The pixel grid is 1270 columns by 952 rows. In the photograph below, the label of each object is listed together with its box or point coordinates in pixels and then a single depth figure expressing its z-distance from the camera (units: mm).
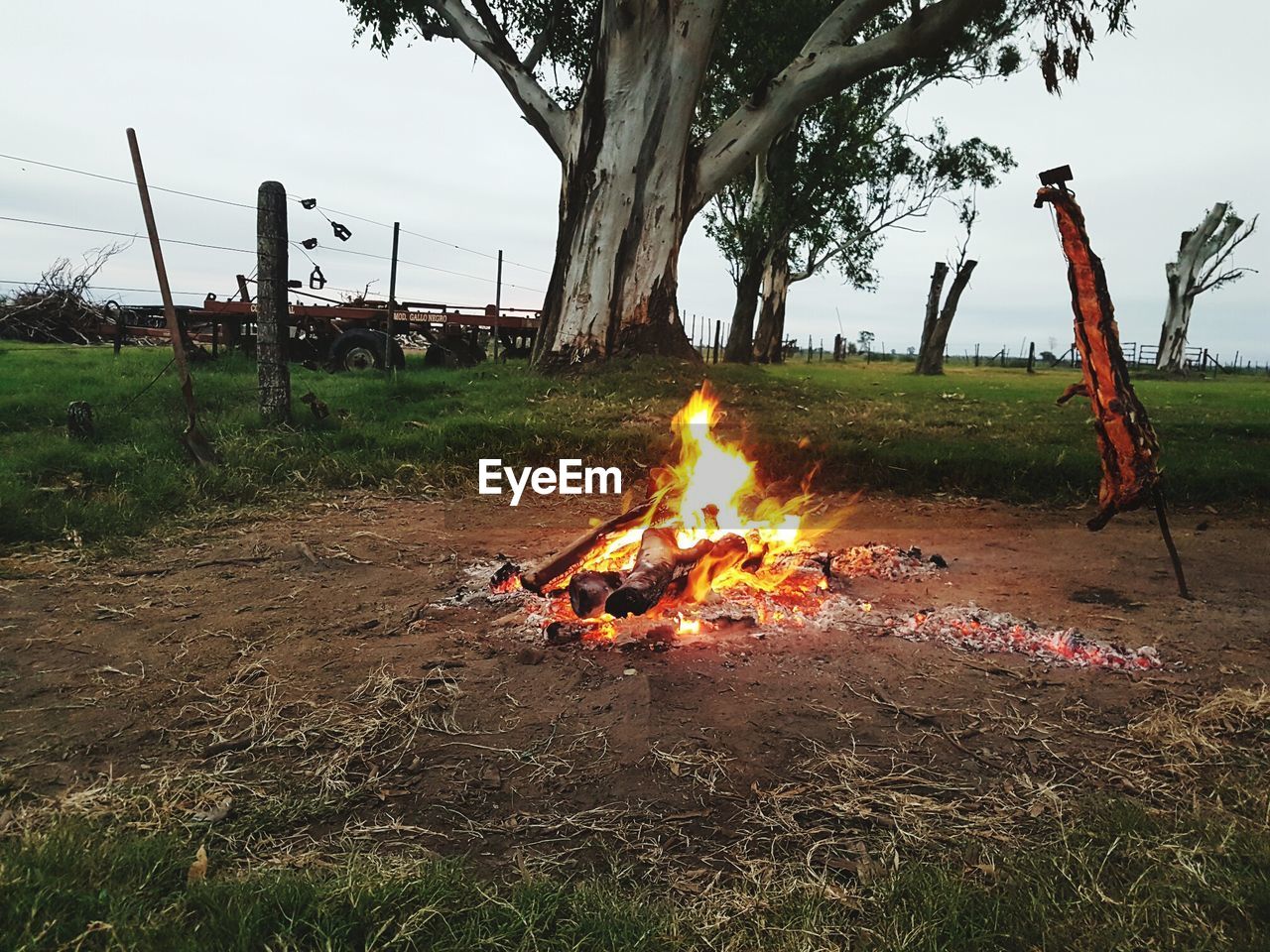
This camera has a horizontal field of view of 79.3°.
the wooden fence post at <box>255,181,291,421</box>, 8281
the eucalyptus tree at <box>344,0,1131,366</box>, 11906
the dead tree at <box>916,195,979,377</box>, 30672
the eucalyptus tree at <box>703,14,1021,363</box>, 23734
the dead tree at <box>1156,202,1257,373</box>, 33719
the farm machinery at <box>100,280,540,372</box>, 16047
